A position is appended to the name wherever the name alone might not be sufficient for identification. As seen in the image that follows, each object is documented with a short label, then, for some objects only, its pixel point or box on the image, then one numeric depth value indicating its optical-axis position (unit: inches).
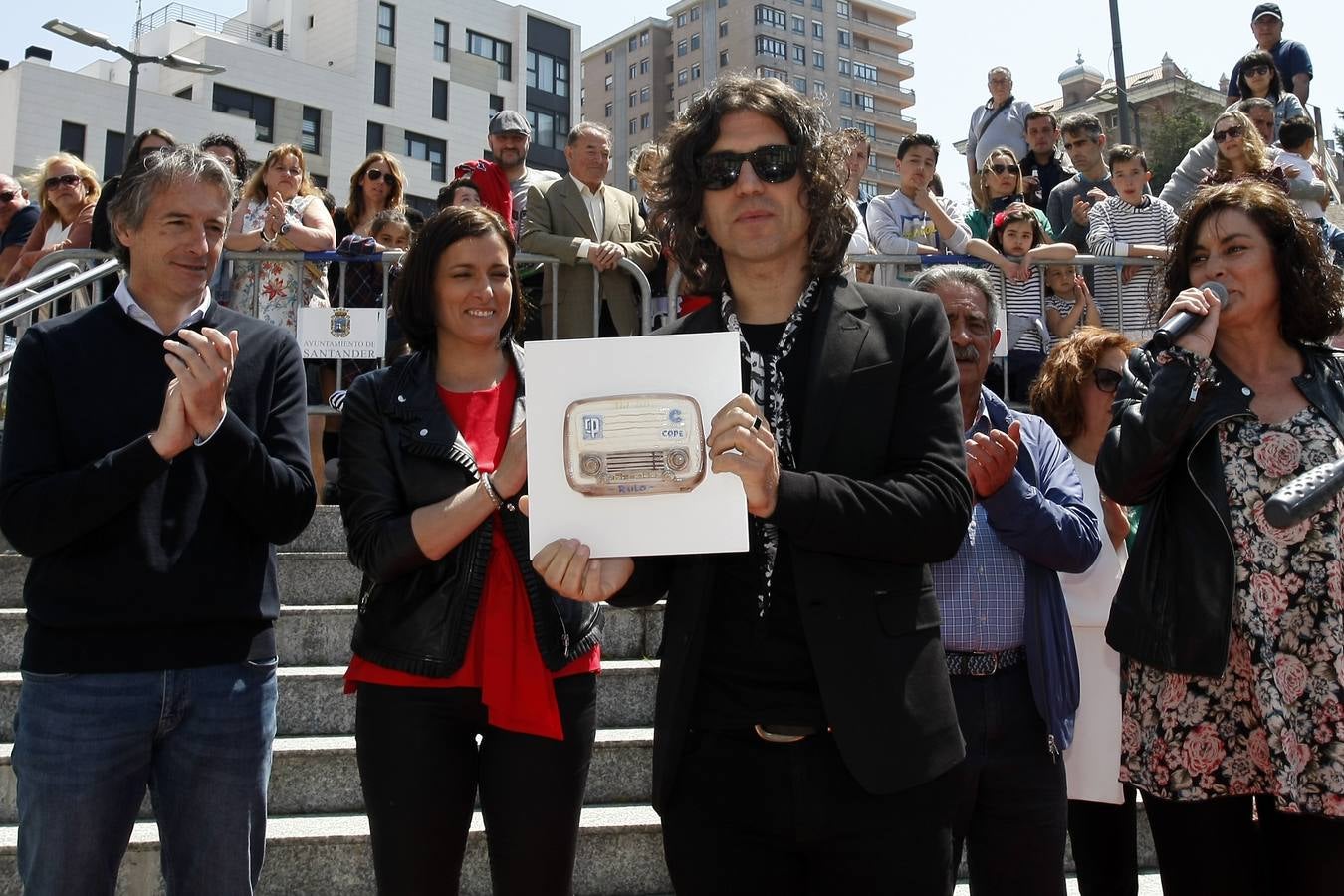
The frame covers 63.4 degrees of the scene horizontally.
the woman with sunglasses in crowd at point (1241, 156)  285.4
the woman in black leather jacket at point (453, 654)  100.3
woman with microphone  94.6
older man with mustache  109.3
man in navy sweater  95.2
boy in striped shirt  298.7
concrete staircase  145.9
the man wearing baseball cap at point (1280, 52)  419.5
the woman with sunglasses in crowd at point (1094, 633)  124.3
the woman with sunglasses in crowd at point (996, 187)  316.8
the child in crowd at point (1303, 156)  322.7
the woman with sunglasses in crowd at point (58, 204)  297.4
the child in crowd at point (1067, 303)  285.7
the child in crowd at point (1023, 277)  281.3
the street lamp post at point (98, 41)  642.8
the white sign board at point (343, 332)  259.4
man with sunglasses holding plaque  70.7
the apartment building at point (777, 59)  3388.3
